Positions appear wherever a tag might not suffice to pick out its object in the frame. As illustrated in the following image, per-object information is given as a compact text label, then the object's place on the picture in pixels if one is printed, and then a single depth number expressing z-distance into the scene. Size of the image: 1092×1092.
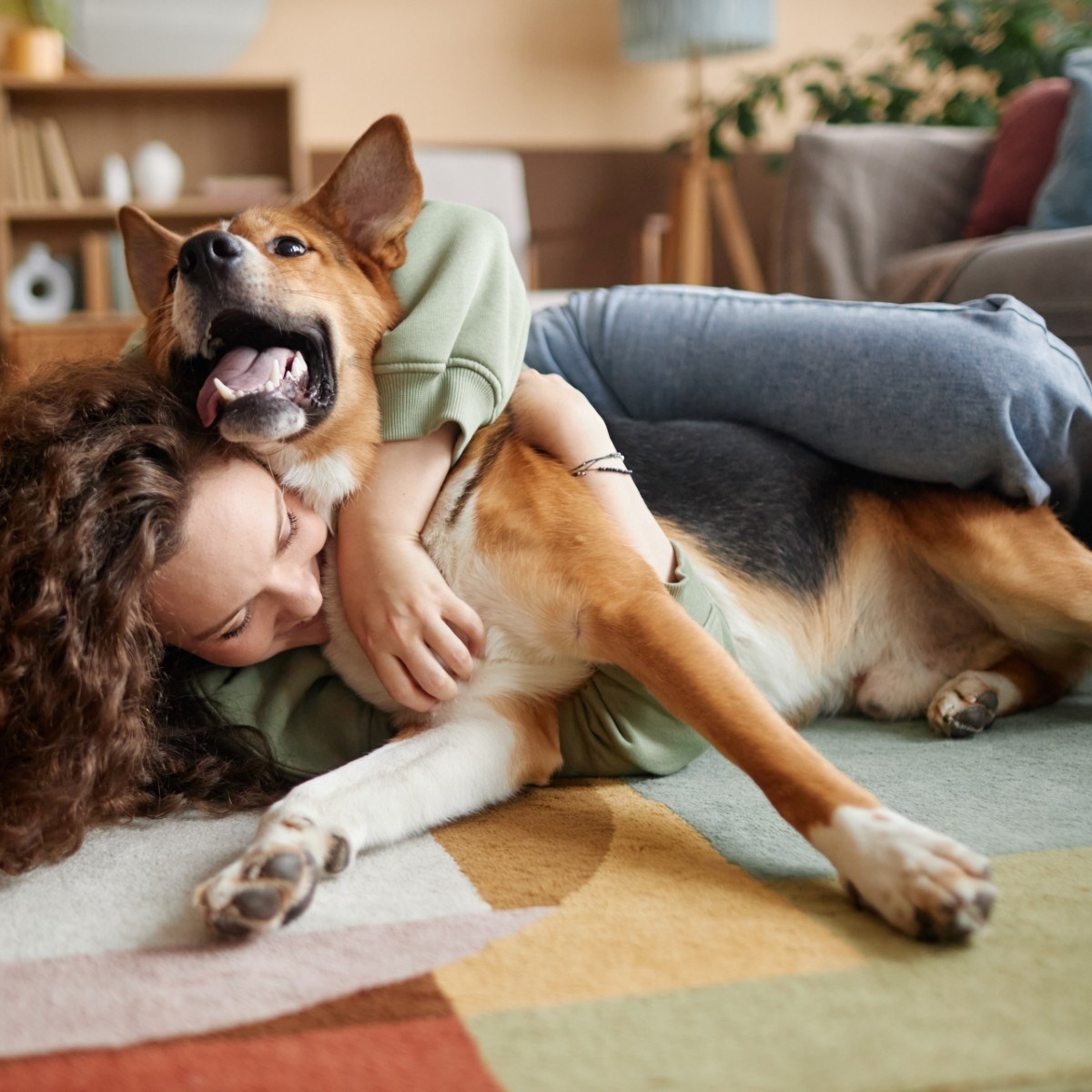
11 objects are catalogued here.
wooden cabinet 5.10
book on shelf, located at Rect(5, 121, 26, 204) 5.07
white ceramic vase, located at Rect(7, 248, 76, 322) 5.12
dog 1.18
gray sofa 3.82
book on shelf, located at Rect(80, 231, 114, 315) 5.18
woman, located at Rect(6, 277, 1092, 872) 1.29
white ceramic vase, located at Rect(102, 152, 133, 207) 5.20
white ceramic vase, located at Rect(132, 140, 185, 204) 5.16
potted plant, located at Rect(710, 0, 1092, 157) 4.33
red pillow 3.49
